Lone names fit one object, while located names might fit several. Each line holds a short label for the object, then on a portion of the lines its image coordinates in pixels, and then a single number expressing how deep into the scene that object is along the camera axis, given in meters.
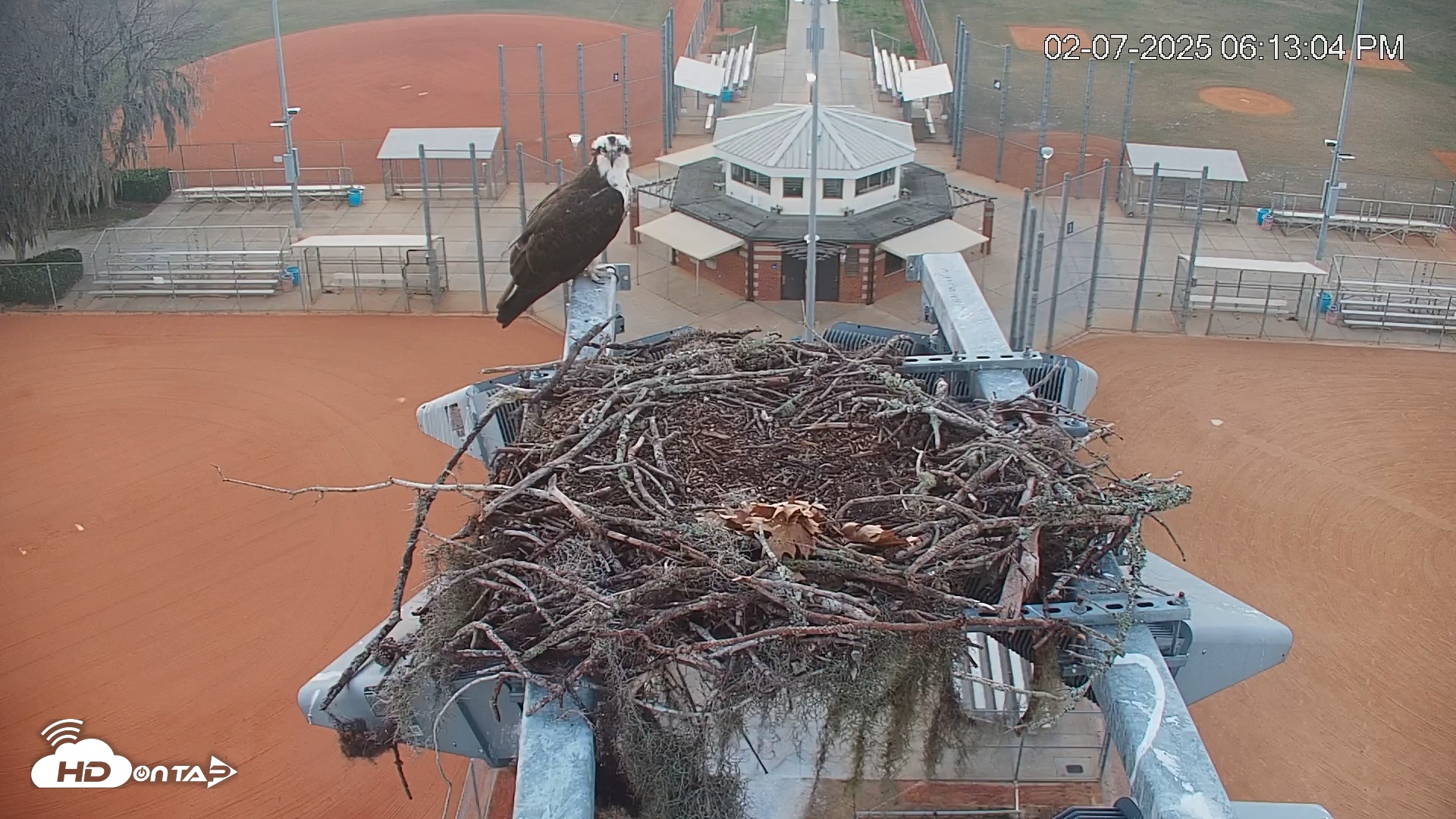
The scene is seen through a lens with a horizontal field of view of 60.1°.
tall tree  28.33
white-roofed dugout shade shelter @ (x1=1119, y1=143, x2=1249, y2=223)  32.44
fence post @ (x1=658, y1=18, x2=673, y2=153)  37.25
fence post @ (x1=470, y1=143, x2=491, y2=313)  27.16
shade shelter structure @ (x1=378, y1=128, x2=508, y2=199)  33.88
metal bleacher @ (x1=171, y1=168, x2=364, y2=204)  34.38
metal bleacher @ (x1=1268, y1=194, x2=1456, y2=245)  32.09
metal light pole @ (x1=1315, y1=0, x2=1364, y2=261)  29.31
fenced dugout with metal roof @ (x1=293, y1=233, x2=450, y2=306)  28.00
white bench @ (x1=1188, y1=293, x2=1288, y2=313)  27.23
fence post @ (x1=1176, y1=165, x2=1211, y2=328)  25.59
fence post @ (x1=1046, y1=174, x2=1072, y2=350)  24.44
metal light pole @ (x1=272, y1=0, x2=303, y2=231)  31.69
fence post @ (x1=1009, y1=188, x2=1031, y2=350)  23.19
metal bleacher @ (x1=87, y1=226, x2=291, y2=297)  28.30
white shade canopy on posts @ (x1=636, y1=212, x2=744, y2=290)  27.34
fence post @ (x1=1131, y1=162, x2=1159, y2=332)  25.98
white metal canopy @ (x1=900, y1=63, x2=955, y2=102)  37.97
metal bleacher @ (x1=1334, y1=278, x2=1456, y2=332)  26.80
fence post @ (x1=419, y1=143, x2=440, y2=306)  26.98
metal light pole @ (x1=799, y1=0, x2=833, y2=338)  20.66
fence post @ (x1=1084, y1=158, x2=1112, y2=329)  25.62
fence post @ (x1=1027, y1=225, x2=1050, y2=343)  23.38
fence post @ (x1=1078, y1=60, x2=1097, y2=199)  31.47
